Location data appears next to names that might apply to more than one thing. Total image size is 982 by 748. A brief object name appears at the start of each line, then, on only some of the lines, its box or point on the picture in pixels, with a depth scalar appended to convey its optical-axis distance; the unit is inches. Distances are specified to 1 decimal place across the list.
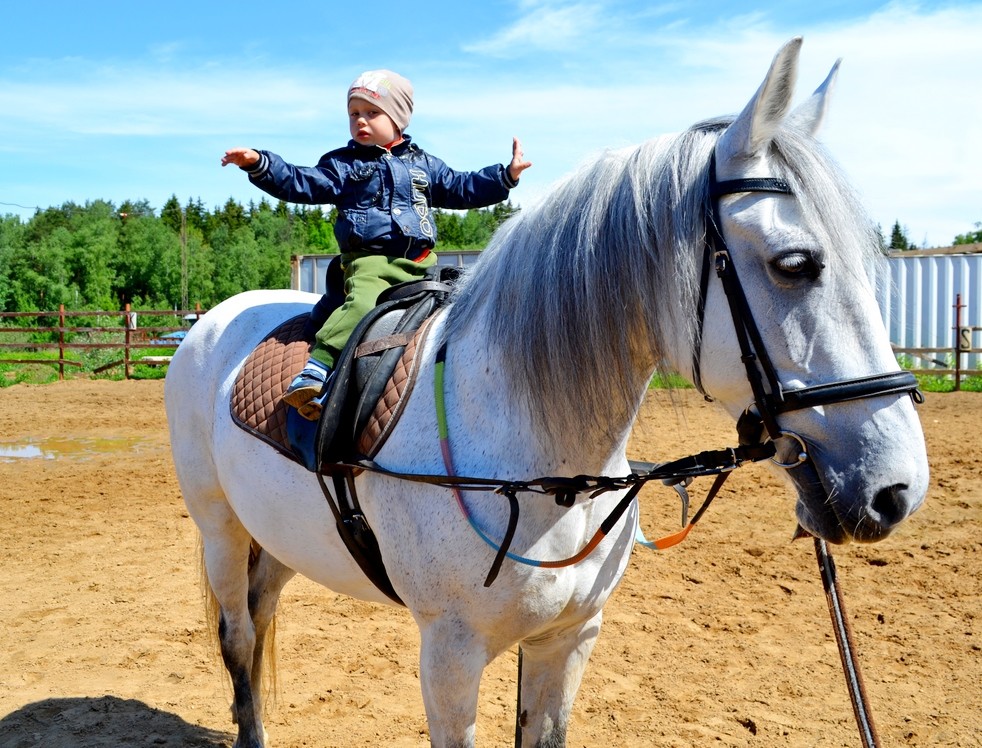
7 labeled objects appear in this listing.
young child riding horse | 100.5
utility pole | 1866.6
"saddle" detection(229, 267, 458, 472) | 86.8
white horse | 61.6
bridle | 59.7
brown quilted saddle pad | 85.7
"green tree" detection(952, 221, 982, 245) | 2094.7
